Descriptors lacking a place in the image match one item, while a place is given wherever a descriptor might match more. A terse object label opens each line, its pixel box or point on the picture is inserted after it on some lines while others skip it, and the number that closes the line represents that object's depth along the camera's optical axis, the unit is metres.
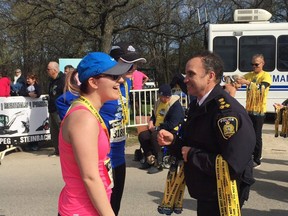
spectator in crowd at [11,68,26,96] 8.86
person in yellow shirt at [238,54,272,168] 5.22
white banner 6.35
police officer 1.74
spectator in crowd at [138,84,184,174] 5.12
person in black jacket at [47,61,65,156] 5.70
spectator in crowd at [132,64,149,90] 7.63
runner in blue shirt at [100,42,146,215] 2.35
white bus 9.94
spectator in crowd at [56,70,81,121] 2.38
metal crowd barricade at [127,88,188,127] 7.80
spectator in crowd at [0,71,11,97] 7.16
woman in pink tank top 1.44
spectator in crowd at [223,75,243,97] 4.56
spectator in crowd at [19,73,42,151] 6.62
